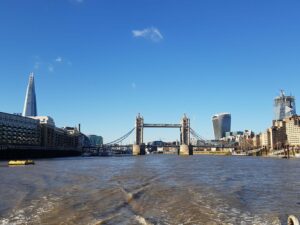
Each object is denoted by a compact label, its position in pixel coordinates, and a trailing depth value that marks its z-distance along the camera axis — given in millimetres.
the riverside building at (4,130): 115427
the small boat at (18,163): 62527
